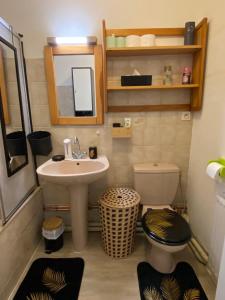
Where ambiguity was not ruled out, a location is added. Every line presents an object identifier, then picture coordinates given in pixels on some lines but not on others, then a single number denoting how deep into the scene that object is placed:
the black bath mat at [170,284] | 1.32
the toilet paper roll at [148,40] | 1.51
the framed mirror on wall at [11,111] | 1.33
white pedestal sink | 1.62
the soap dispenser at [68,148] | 1.67
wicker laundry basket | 1.54
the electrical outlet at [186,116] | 1.74
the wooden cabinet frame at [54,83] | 1.62
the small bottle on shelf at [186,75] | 1.58
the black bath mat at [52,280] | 1.34
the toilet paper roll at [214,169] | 1.16
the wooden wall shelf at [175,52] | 1.46
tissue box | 1.54
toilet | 1.34
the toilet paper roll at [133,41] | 1.52
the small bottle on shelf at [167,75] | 1.62
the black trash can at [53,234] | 1.71
